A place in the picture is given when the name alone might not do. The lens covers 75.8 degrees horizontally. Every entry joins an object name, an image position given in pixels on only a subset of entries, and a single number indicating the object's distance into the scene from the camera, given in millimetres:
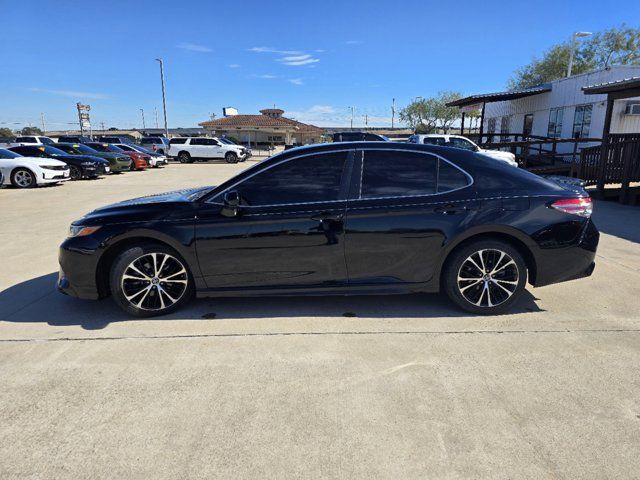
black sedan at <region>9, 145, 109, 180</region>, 15962
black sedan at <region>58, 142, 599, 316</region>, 3641
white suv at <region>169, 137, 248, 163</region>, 32188
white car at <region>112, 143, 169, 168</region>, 25255
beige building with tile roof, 55500
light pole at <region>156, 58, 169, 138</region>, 43625
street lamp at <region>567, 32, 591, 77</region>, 22734
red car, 23266
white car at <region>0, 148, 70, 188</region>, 14359
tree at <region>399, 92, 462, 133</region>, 71875
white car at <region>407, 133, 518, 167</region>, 15969
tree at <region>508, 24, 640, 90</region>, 41656
